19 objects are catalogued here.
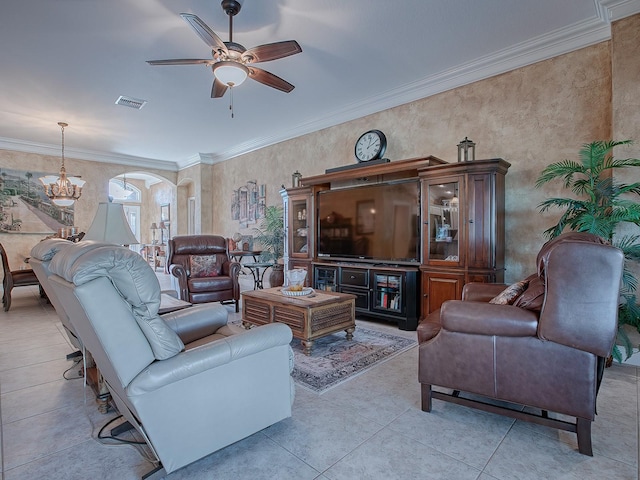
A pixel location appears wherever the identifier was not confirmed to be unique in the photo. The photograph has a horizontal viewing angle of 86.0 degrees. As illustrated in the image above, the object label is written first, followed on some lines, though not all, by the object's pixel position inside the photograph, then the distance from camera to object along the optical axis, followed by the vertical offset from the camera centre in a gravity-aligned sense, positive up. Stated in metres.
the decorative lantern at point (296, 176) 5.51 +0.94
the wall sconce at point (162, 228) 10.96 +0.23
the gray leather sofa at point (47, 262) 2.12 -0.18
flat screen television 4.11 +0.15
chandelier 6.16 +0.81
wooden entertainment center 3.50 -0.10
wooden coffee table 3.04 -0.74
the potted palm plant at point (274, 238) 6.13 -0.06
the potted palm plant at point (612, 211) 2.62 +0.17
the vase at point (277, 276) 5.77 -0.70
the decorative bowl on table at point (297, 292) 3.37 -0.57
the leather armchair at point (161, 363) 1.31 -0.56
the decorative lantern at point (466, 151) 3.59 +0.92
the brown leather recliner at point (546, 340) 1.58 -0.55
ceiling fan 2.65 +1.46
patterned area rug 2.56 -1.07
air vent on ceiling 4.82 +1.93
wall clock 4.60 +1.22
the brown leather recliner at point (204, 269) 4.53 -0.48
